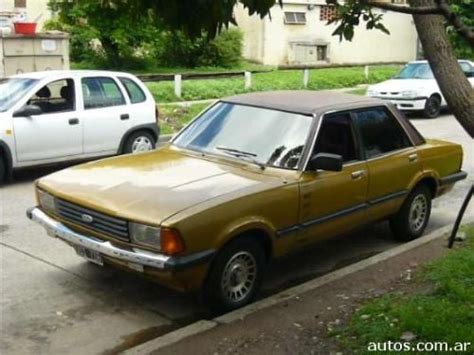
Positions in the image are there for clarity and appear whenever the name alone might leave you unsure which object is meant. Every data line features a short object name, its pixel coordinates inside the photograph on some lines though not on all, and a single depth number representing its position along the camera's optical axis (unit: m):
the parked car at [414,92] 17.45
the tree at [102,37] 22.43
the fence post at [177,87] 17.39
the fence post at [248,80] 19.38
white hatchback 9.16
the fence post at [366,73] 24.47
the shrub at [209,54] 25.58
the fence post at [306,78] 21.43
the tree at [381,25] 3.07
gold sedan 4.80
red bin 15.05
